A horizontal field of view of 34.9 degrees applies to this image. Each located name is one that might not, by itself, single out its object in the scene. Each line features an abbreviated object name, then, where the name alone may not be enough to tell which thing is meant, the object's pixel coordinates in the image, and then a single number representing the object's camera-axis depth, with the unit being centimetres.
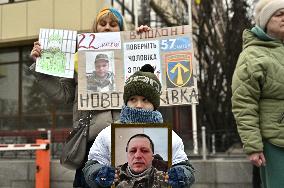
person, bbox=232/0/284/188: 311
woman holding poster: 332
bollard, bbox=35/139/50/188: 794
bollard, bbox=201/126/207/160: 807
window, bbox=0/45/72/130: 1528
